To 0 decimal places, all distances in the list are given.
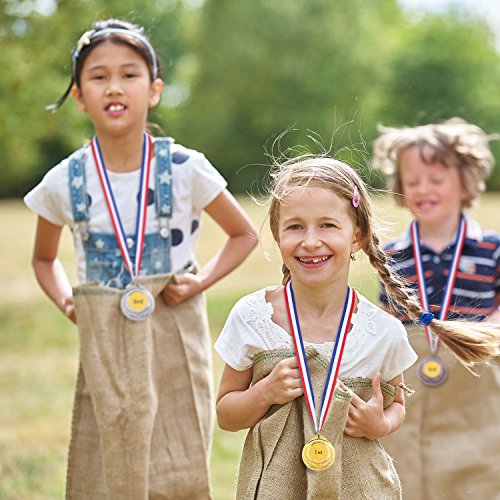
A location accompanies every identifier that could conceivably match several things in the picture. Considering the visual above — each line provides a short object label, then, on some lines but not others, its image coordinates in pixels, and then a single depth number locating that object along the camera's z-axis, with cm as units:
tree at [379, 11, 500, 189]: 5078
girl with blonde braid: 299
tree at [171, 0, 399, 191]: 4759
